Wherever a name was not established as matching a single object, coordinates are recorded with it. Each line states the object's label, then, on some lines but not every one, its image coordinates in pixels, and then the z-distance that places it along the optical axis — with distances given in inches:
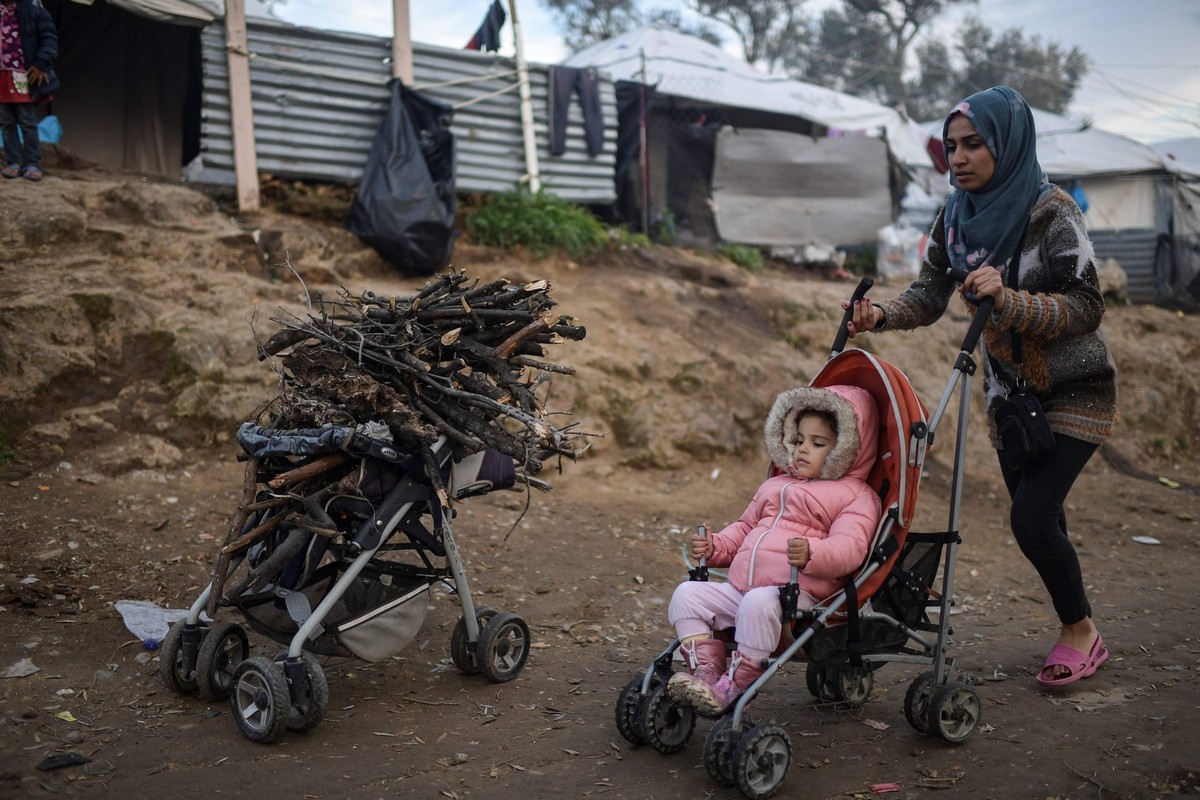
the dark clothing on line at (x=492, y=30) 438.0
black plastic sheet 330.3
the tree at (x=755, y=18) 1231.5
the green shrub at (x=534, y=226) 370.6
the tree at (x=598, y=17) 1274.6
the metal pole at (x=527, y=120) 406.3
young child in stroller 123.5
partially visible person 289.7
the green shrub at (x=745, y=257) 462.9
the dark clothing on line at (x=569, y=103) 417.1
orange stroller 121.0
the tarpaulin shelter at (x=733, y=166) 475.8
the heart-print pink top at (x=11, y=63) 293.9
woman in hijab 141.4
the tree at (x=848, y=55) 1318.9
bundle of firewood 141.2
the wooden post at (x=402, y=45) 365.1
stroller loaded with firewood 136.5
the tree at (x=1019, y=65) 1320.1
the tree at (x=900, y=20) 1264.8
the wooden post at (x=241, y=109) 332.8
